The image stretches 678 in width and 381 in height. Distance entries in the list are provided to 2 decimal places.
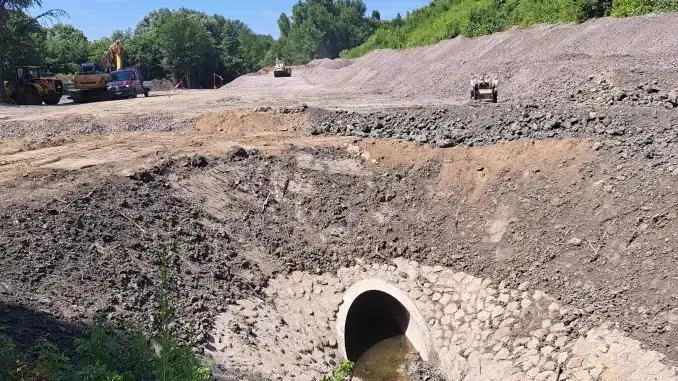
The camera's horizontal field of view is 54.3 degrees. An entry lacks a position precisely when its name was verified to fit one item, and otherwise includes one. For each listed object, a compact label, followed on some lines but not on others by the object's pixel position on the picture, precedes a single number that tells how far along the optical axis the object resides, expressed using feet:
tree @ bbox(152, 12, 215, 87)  197.57
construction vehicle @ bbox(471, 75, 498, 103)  62.19
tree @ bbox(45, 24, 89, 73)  195.53
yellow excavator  99.31
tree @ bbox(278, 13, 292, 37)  384.47
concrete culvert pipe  35.01
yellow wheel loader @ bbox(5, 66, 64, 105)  98.48
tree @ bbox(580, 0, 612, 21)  86.38
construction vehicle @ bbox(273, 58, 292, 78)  184.44
